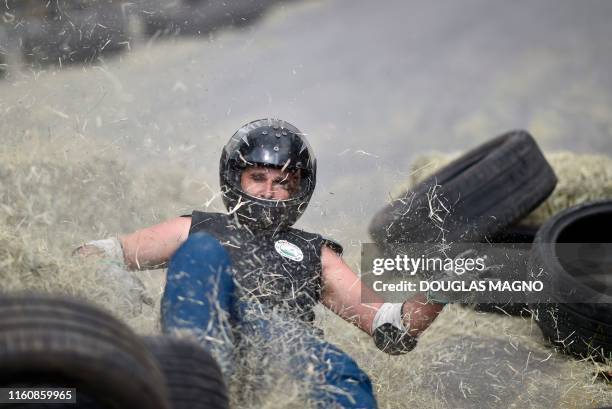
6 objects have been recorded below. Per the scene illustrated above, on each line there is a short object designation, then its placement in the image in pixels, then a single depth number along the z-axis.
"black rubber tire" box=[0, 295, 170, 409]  4.44
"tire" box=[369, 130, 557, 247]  11.91
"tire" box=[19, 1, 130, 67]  14.41
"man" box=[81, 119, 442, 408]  6.96
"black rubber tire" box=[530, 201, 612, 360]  9.81
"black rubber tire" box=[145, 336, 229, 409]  5.44
